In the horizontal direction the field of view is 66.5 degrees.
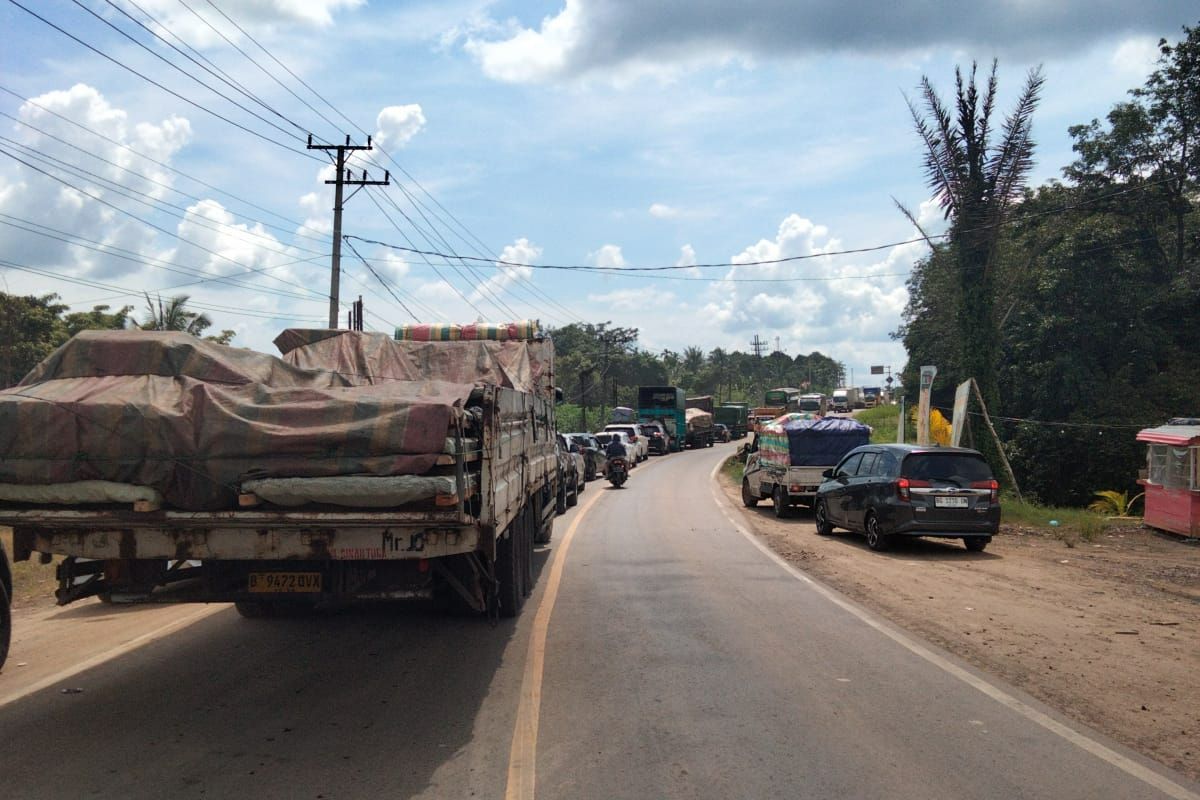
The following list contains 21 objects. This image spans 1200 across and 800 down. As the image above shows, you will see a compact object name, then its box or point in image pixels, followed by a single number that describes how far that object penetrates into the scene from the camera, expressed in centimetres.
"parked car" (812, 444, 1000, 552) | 1351
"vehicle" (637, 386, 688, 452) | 5419
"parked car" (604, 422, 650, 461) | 4136
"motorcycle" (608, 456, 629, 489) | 2942
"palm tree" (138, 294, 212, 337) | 3381
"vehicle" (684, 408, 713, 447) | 6050
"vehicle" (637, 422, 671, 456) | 5019
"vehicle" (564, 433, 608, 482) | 3070
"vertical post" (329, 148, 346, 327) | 2562
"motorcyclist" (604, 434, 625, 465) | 2964
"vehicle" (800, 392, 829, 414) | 6626
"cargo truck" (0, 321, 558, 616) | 539
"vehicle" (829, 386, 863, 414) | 9169
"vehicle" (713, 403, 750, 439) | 7244
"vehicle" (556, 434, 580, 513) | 1714
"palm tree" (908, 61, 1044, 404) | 2167
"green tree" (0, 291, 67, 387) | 3522
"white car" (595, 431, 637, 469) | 3572
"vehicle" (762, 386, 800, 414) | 7294
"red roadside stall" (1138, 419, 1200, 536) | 1539
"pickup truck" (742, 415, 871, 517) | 1947
